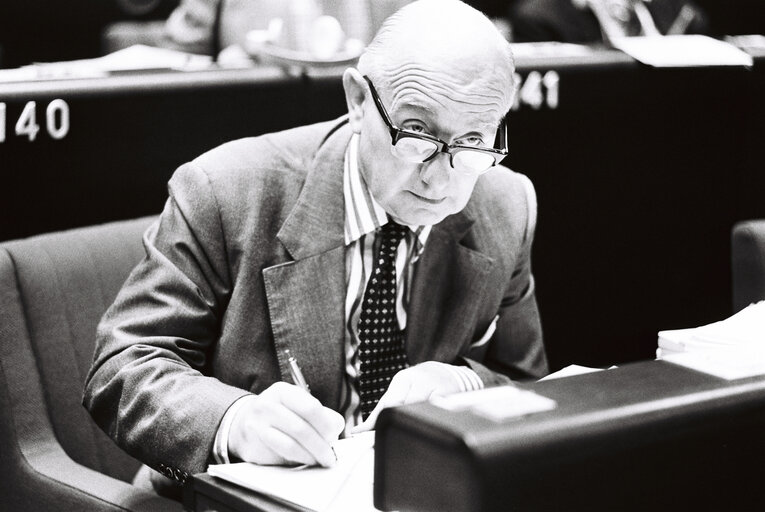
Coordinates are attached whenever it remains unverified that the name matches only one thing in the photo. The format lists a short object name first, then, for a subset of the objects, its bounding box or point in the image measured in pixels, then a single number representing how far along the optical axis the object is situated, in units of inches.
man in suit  148.0
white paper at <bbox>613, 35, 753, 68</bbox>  192.7
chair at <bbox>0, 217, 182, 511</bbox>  153.5
